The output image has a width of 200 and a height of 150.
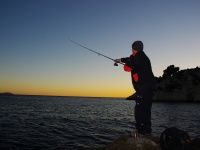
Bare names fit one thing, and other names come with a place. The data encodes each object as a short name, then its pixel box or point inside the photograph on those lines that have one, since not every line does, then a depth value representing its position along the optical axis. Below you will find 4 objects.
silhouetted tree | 107.97
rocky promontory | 86.22
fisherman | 5.38
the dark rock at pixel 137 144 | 5.70
